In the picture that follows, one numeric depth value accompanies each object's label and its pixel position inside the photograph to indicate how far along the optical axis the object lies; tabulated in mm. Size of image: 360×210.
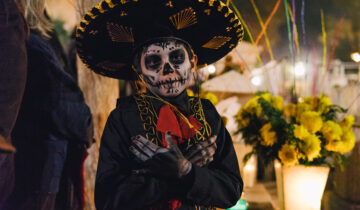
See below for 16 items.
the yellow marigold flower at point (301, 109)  1925
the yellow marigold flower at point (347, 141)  1799
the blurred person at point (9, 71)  976
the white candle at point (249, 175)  3199
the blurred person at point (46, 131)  1275
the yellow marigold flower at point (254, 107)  2062
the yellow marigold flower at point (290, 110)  2006
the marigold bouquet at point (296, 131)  1780
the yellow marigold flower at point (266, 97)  2111
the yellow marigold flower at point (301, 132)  1754
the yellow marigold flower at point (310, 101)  2055
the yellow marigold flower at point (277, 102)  2084
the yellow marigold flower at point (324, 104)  1968
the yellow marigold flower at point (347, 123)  1879
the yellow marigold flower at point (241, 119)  2111
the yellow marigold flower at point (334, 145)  1789
